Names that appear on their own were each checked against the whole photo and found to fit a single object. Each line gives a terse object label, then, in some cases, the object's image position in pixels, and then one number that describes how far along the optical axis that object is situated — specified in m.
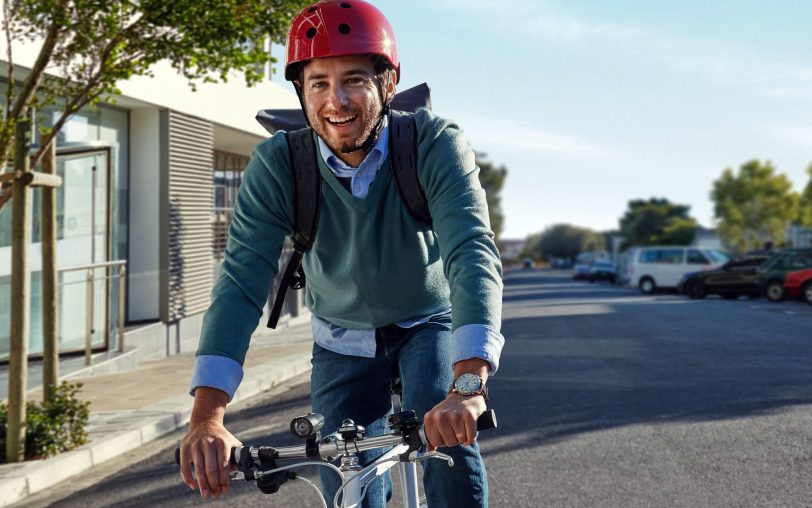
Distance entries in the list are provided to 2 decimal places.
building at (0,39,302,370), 11.20
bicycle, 1.88
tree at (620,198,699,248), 104.25
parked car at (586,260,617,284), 58.69
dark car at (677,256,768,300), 29.38
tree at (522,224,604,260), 179.25
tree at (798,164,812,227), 55.56
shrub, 6.46
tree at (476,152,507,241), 75.19
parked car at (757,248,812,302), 26.25
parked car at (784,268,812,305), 25.27
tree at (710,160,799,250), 64.88
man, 2.23
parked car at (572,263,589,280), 67.54
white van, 34.19
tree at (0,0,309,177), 7.30
